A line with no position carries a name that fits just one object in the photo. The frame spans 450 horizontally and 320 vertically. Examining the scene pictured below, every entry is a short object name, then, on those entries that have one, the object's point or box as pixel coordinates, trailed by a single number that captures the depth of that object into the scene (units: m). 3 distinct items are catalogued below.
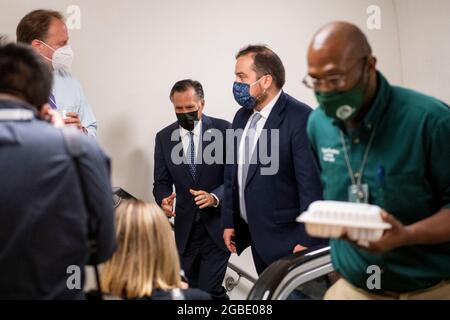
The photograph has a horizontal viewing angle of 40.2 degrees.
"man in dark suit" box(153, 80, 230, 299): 4.61
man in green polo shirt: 2.05
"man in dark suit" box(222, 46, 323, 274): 3.39
